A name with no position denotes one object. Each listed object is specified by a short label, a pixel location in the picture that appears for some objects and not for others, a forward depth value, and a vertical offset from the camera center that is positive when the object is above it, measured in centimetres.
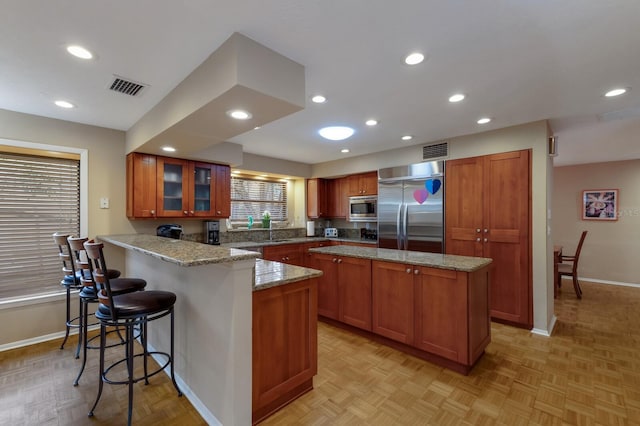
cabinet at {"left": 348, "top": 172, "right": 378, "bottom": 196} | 503 +58
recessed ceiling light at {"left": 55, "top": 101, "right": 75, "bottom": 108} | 260 +106
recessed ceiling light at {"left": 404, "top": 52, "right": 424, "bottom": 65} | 186 +107
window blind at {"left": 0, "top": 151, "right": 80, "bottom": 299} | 296 -2
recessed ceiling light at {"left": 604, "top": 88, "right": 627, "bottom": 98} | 240 +107
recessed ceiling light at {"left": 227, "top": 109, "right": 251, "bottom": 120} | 202 +75
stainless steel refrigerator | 400 +11
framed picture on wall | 539 +20
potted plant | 521 -12
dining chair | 453 -93
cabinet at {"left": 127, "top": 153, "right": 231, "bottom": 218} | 339 +36
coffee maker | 419 -27
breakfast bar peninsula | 161 -73
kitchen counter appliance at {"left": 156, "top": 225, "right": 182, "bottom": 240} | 355 -22
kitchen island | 231 -82
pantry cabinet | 326 -9
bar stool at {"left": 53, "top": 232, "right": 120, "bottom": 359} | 244 -60
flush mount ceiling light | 318 +96
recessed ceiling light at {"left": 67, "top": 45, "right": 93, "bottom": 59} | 176 +107
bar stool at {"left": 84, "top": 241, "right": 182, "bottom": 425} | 170 -59
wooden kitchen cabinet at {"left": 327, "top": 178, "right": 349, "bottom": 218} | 559 +36
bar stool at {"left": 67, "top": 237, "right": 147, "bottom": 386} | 206 -59
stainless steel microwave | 511 +12
